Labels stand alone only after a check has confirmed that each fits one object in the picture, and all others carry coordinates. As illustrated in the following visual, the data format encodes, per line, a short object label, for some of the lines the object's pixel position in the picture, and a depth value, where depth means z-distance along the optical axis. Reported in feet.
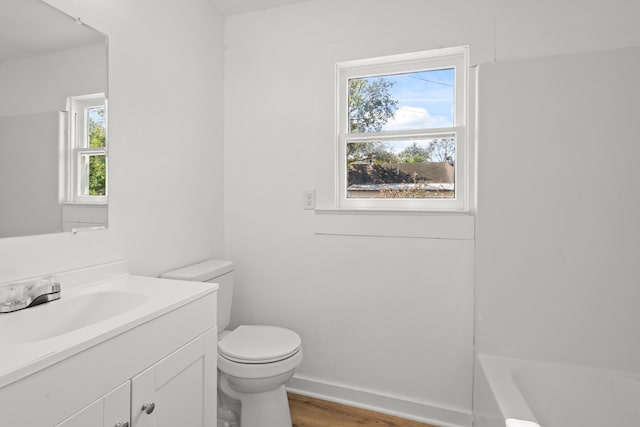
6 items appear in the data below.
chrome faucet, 3.26
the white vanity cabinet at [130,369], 2.29
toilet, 4.97
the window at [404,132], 6.15
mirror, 3.59
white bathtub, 4.49
